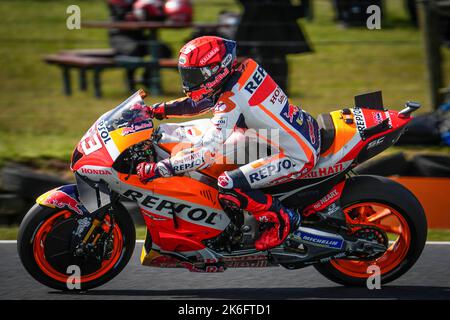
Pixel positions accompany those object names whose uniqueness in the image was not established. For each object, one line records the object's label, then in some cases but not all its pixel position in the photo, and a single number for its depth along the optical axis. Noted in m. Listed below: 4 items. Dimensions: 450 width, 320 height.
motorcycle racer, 11.15
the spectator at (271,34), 22.04
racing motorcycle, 11.45
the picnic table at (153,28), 25.80
